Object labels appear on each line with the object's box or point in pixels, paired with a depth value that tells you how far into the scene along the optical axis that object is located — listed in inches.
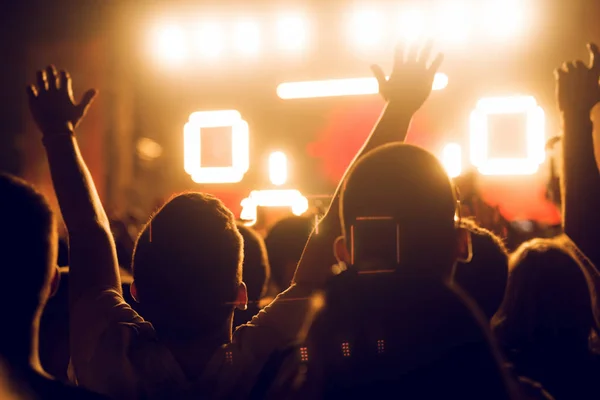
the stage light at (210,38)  264.1
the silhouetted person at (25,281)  40.3
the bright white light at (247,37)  262.9
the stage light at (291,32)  264.1
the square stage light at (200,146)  170.2
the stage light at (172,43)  267.6
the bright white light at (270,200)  150.5
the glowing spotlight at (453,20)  232.1
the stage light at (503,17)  233.3
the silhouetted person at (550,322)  60.6
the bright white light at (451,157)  212.4
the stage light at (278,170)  215.2
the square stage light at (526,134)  163.6
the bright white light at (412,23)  237.5
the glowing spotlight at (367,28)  249.9
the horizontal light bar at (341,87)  172.7
